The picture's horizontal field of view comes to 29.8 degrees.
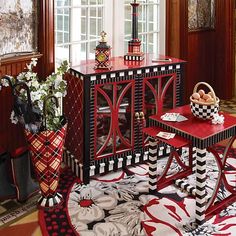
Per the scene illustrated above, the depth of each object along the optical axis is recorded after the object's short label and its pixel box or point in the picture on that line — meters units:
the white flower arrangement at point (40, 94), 3.17
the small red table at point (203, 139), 2.96
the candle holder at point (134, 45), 3.99
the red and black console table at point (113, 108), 3.53
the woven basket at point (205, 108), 3.15
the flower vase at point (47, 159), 3.14
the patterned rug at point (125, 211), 2.96
